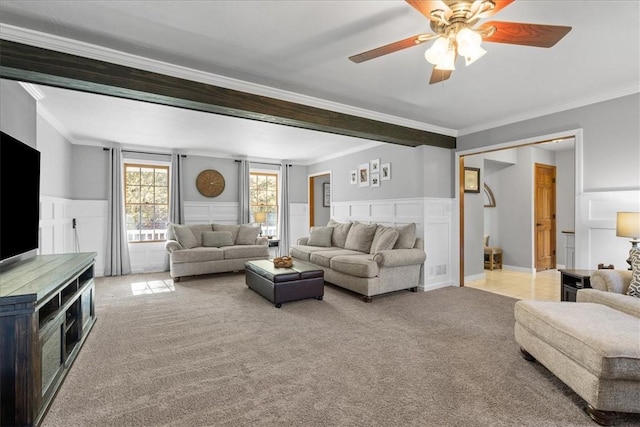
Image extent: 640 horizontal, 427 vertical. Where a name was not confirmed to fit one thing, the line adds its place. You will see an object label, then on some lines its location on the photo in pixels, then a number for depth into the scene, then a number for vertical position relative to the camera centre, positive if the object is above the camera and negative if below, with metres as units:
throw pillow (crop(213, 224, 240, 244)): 6.38 -0.36
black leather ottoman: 3.77 -0.93
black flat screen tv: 2.10 +0.10
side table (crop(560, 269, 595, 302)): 3.02 -0.74
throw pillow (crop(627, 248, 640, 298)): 2.46 -0.54
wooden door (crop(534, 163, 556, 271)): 6.27 -0.11
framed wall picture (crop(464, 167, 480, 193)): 5.46 +0.57
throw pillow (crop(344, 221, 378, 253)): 5.05 -0.45
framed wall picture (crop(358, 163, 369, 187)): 5.93 +0.72
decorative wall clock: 6.70 +0.64
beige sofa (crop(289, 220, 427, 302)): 4.12 -0.70
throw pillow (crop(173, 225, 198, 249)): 5.63 -0.48
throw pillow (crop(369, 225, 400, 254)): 4.52 -0.43
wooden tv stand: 1.65 -0.76
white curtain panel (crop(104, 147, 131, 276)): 5.69 -0.22
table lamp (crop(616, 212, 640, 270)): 2.82 -0.14
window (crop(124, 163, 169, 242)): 6.15 +0.21
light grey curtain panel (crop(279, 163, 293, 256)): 7.72 -0.02
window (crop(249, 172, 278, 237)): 7.56 +0.33
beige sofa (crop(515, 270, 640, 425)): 1.68 -0.82
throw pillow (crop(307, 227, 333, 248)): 5.88 -0.51
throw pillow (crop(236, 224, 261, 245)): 6.39 -0.51
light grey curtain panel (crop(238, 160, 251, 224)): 7.07 +0.47
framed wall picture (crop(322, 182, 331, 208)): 8.62 +0.49
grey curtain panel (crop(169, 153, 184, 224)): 6.27 +0.38
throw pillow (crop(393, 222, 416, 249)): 4.62 -0.40
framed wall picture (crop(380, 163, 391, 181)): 5.42 +0.72
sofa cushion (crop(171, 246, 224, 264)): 5.27 -0.78
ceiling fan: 1.50 +0.98
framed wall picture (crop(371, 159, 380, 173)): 5.65 +0.86
